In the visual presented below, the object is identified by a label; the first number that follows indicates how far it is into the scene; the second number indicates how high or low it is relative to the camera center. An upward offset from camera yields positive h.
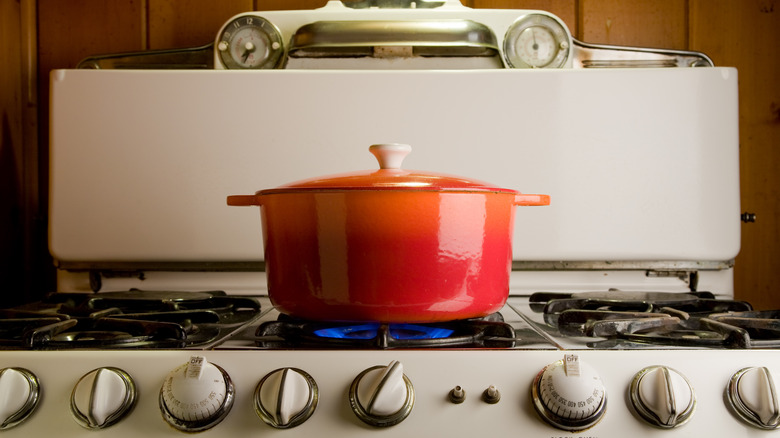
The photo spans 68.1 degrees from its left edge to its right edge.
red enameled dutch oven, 0.57 -0.03
